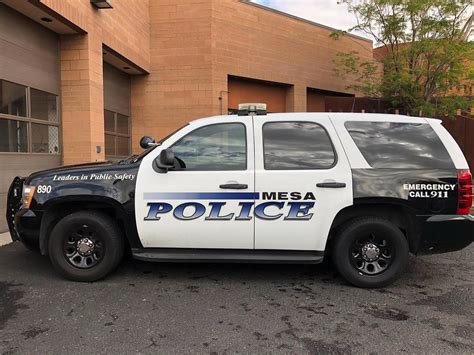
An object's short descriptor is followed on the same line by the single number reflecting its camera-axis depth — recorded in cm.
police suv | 459
